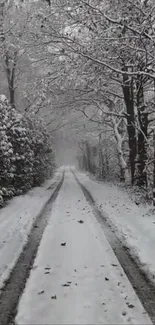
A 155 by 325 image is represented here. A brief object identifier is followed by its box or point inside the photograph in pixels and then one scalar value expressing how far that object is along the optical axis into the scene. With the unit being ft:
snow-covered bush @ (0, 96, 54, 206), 51.44
